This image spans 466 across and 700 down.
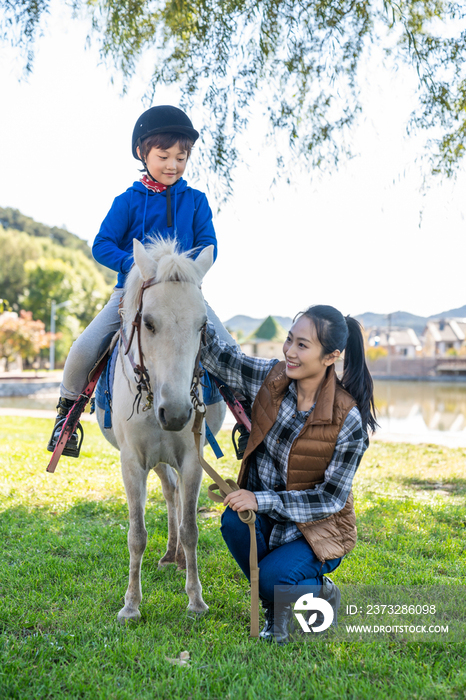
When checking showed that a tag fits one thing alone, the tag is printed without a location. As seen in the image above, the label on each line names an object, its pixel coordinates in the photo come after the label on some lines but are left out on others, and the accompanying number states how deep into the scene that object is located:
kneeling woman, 2.60
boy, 3.20
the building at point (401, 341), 81.25
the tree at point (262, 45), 6.49
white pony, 2.37
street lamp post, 39.78
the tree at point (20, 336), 35.19
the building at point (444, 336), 73.50
